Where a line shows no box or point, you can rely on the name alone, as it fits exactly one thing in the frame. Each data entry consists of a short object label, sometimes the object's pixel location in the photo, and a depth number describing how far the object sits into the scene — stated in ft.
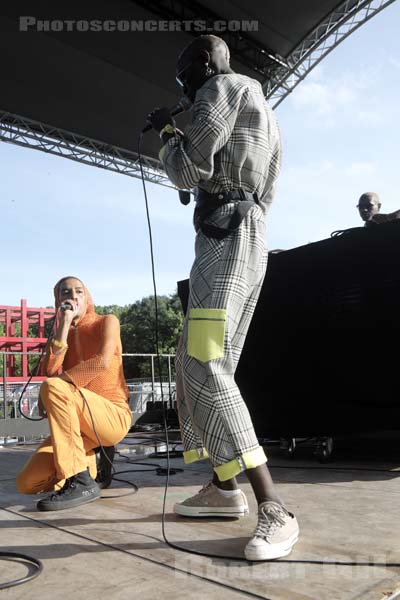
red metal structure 98.37
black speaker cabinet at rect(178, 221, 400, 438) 8.97
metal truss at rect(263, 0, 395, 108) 32.53
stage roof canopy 31.42
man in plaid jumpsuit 5.12
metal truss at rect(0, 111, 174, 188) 39.86
